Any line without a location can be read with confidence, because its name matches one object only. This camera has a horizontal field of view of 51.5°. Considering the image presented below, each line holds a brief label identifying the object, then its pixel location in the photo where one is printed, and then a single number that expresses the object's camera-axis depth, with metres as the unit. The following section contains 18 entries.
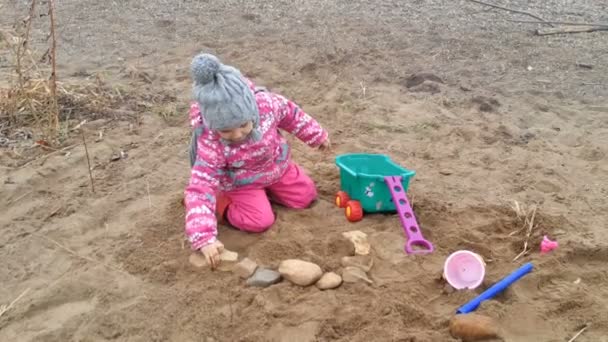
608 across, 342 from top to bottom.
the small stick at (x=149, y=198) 3.18
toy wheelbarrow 2.79
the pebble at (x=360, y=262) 2.59
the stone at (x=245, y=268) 2.59
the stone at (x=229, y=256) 2.66
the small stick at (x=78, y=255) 2.72
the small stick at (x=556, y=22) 5.45
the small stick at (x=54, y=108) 3.53
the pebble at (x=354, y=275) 2.51
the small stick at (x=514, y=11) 5.59
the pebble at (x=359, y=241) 2.70
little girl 2.56
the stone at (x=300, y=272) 2.50
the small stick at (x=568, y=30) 5.32
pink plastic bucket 2.43
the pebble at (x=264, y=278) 2.53
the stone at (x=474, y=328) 2.12
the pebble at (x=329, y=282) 2.48
